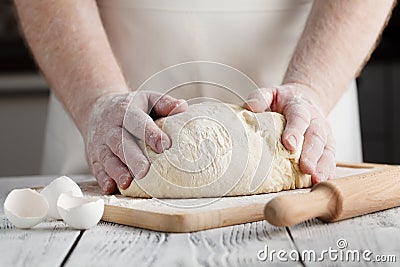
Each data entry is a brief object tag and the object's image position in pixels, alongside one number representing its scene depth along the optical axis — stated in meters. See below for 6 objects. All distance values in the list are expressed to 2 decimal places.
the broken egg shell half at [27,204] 1.00
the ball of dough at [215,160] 1.14
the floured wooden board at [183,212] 0.94
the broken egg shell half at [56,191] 1.01
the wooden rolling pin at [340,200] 0.86
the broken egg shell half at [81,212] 0.95
